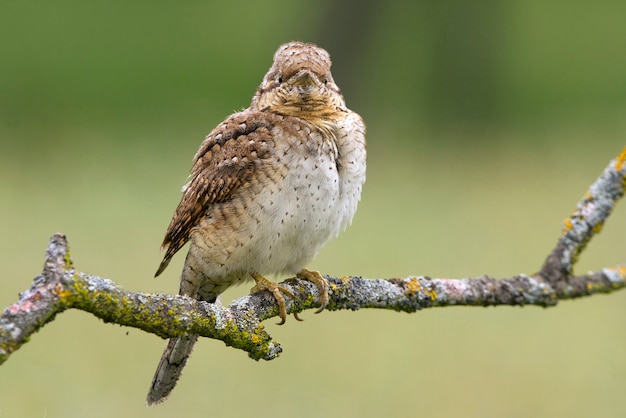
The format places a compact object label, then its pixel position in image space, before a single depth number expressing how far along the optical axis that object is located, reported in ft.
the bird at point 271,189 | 27.53
